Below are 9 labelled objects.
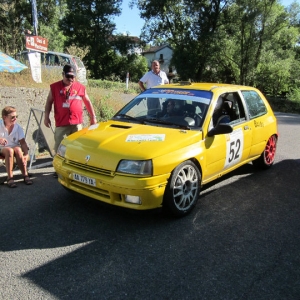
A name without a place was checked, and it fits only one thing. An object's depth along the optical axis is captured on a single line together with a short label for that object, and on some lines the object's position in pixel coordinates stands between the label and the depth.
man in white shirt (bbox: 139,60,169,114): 7.33
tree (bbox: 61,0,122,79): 38.91
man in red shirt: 4.95
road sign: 7.46
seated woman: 4.83
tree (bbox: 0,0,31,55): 33.78
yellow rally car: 3.45
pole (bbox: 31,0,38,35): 15.26
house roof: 69.89
